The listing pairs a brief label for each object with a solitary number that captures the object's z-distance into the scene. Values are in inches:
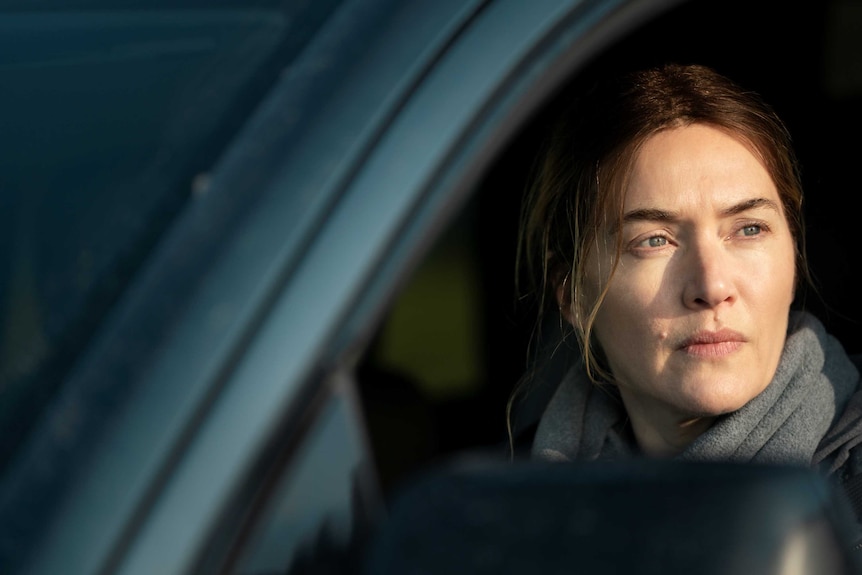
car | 79.6
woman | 93.4
